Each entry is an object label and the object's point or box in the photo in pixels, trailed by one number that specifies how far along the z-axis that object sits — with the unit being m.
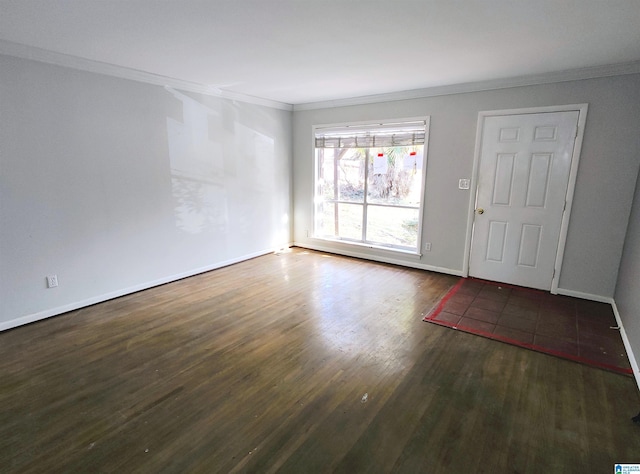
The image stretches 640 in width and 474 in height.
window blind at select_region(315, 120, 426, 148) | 4.50
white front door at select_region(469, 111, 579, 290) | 3.65
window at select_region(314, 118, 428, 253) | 4.67
